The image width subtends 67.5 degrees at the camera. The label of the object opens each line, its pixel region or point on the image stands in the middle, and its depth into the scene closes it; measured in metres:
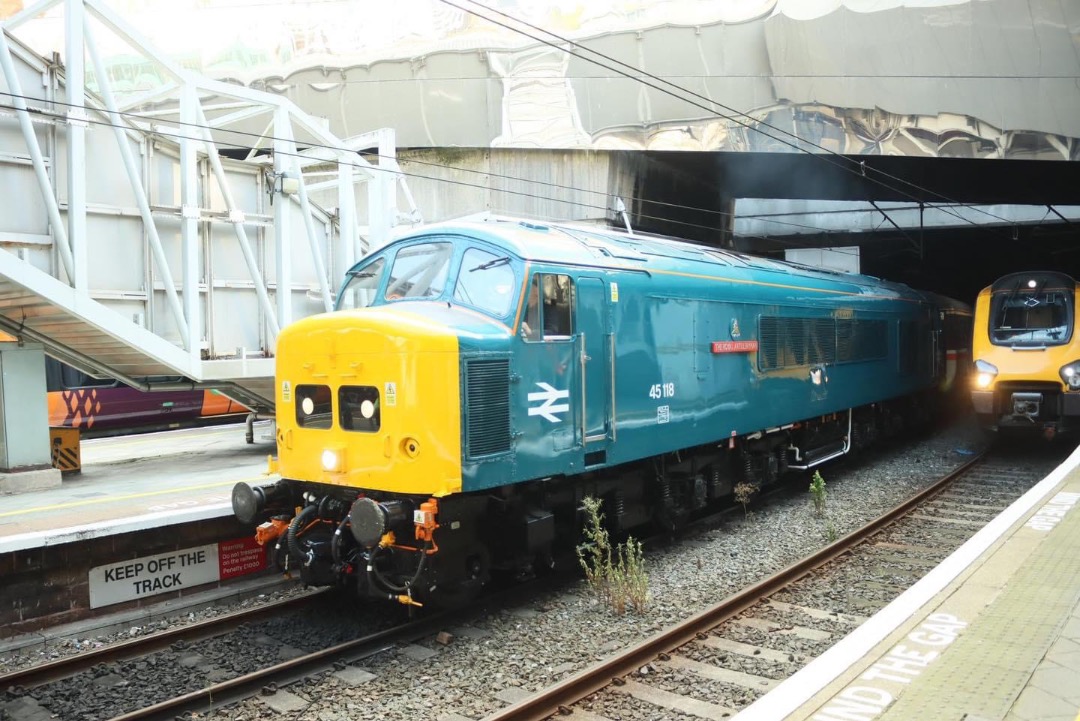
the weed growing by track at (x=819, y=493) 10.75
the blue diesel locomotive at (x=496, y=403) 6.36
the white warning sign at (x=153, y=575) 7.72
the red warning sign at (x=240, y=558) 8.70
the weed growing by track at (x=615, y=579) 7.31
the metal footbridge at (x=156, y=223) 9.93
